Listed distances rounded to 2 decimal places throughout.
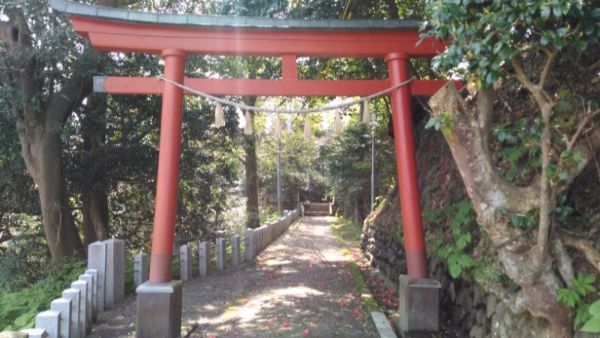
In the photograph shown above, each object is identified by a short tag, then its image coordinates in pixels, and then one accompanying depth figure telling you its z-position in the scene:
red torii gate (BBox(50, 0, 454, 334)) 6.23
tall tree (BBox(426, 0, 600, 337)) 3.60
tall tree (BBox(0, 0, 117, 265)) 8.53
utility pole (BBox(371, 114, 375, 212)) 17.35
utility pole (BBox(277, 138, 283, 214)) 26.68
